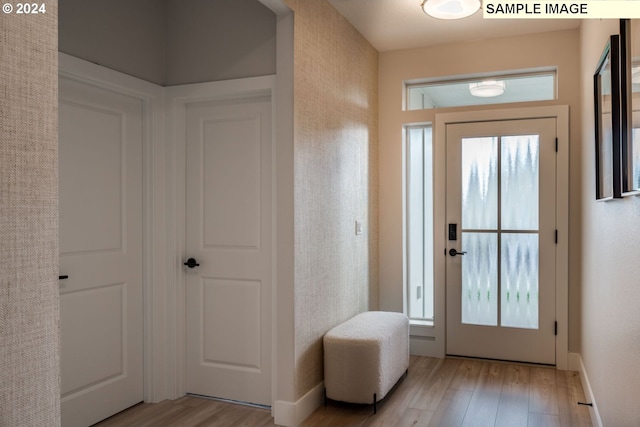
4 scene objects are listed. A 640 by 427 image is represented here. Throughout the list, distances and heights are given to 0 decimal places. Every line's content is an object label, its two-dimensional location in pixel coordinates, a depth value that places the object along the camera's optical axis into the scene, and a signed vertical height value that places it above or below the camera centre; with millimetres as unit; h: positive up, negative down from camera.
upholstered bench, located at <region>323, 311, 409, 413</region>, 3090 -894
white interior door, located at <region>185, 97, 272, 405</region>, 3232 -204
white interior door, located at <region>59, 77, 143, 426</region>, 2768 -197
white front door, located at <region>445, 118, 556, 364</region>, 3953 -192
